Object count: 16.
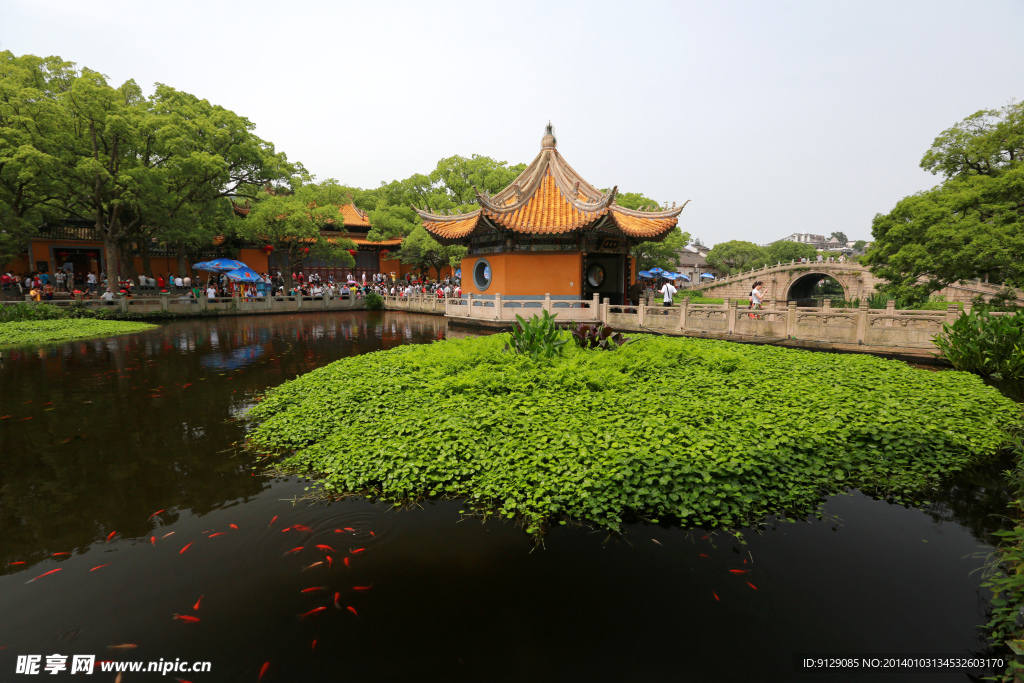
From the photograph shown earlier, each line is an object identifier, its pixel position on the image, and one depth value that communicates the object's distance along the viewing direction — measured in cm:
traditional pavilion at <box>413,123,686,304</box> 1751
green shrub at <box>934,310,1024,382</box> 804
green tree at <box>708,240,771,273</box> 6462
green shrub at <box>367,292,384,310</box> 2751
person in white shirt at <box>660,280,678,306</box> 1692
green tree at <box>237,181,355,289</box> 2483
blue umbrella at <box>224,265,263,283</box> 2509
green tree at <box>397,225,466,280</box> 3103
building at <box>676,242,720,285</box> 7162
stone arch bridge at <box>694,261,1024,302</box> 3819
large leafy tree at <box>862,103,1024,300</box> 1362
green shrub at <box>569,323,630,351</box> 902
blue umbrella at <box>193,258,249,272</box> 2514
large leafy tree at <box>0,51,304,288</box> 1764
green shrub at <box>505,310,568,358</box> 825
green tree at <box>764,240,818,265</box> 6704
